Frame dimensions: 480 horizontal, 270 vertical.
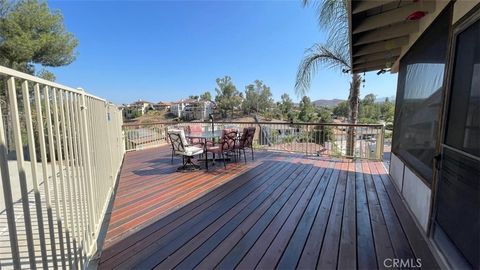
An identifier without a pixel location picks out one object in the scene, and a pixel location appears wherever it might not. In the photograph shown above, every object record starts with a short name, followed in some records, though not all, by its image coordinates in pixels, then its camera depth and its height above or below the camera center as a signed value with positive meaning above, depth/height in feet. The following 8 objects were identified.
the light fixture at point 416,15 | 8.46 +3.83
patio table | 16.98 -1.81
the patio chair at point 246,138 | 17.56 -1.96
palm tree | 18.02 +5.70
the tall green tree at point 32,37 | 27.91 +10.10
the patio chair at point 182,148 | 15.38 -2.52
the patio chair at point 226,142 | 16.54 -2.22
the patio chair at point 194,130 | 20.98 -1.60
